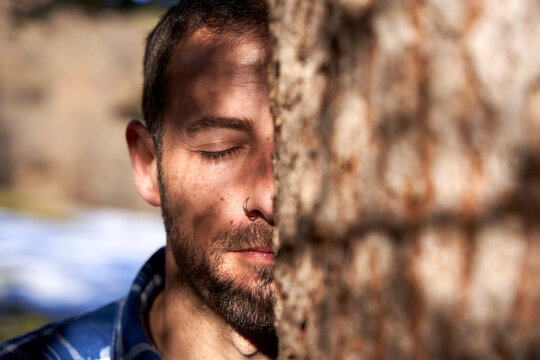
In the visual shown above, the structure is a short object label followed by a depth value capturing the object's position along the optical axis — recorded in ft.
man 2.00
